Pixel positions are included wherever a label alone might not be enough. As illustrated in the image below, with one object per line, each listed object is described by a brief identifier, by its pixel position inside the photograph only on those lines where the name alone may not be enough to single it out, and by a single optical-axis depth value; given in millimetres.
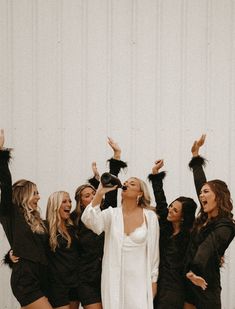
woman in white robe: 3535
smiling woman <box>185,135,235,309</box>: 3256
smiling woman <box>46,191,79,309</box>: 3631
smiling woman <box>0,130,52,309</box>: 3451
